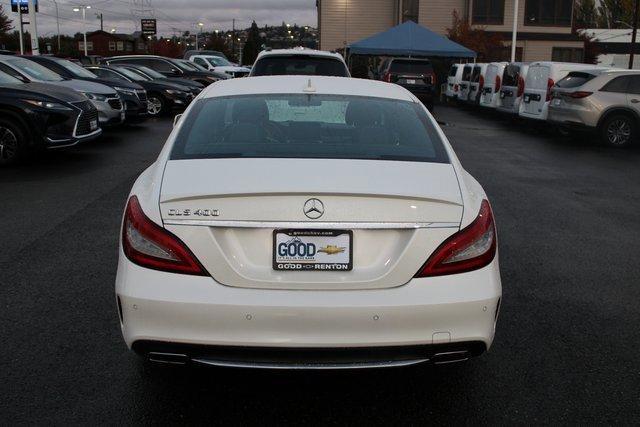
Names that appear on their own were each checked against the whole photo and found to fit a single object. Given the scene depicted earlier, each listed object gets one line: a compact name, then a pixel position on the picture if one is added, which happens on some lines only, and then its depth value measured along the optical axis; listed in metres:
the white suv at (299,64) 11.98
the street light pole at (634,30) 35.01
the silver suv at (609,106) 15.34
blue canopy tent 31.14
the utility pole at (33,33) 27.38
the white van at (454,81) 29.66
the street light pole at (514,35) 34.93
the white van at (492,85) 22.44
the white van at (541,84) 17.45
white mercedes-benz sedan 3.05
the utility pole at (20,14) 32.47
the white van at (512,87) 19.28
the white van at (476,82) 24.75
